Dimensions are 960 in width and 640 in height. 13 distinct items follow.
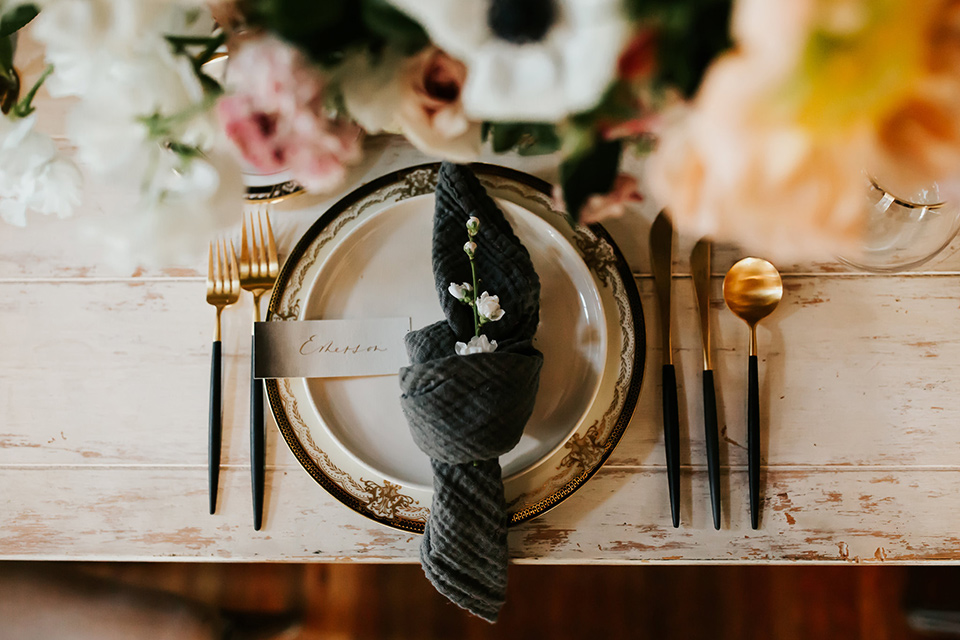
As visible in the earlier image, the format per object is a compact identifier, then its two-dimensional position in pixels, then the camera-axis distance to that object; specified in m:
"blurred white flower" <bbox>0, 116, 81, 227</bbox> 0.30
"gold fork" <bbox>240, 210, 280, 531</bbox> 0.63
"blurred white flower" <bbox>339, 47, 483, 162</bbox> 0.25
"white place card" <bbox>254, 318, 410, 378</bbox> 0.61
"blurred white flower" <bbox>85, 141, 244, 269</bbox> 0.24
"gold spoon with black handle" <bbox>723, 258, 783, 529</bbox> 0.61
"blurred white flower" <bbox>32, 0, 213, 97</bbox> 0.23
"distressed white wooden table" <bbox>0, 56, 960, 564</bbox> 0.61
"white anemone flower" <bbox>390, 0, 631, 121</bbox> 0.19
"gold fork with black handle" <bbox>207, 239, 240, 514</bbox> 0.63
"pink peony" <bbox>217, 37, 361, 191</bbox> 0.24
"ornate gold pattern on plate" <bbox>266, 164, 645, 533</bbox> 0.60
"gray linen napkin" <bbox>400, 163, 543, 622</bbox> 0.47
